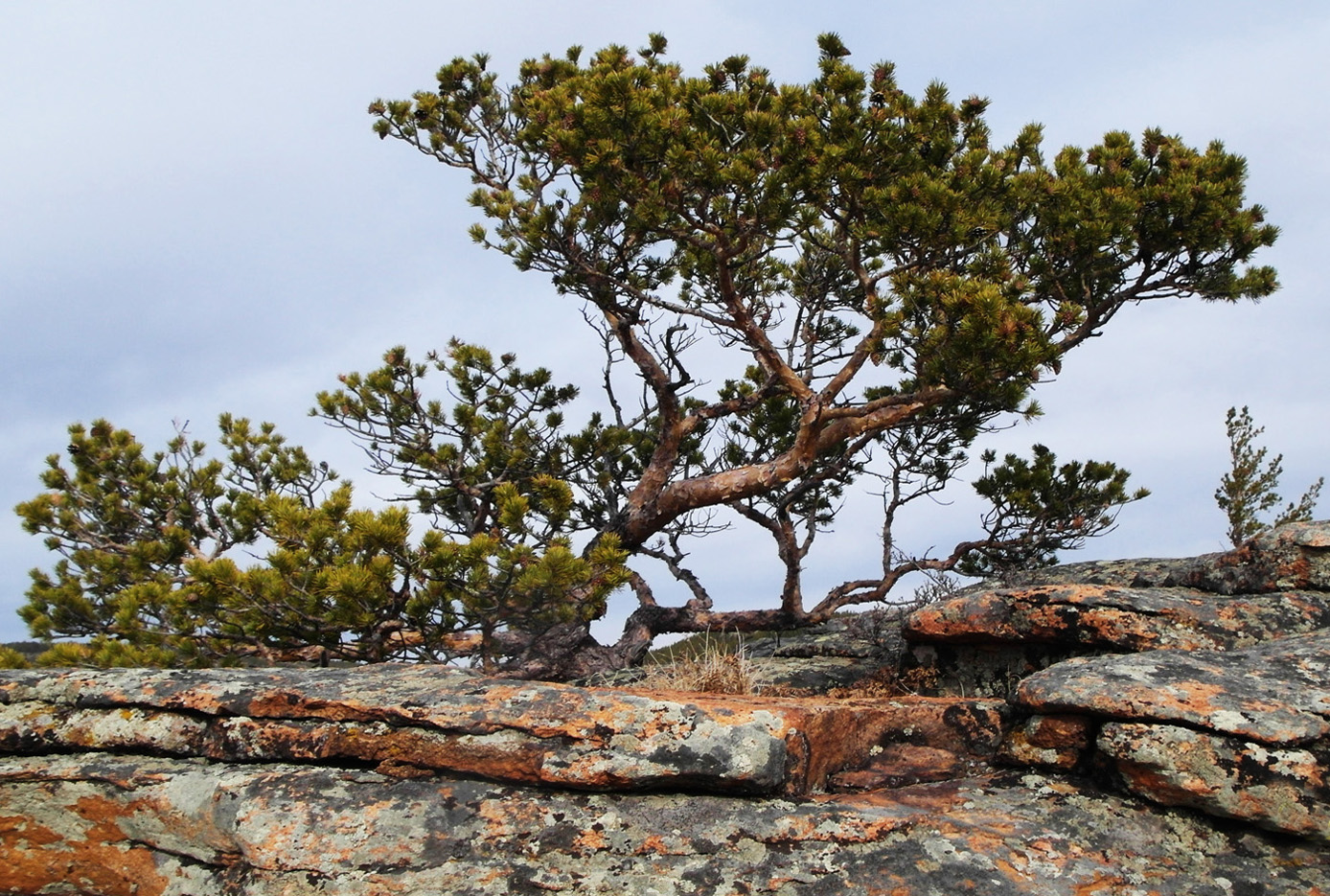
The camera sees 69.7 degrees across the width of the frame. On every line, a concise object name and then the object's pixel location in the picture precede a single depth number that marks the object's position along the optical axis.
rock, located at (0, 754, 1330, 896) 4.37
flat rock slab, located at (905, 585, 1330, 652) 6.47
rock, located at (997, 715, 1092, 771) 5.30
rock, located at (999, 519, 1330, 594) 7.30
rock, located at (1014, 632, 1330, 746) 4.84
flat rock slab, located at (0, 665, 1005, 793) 4.85
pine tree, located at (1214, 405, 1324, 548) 17.58
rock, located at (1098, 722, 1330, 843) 4.60
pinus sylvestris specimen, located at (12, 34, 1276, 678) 8.72
